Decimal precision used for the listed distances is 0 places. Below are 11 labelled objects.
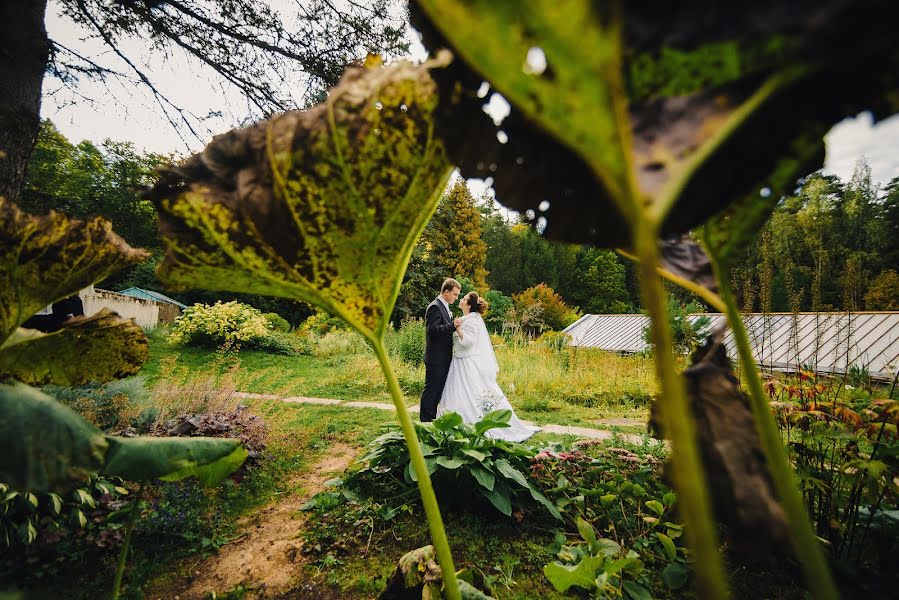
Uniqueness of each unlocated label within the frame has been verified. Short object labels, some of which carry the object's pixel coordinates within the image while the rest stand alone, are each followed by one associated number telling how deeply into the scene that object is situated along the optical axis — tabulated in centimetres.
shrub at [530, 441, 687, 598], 163
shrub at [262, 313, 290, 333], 1470
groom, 553
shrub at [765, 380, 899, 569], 153
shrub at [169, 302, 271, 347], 1107
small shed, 1922
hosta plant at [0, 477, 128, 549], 200
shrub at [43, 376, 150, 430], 346
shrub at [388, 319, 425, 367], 1006
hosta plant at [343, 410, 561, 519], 264
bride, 578
